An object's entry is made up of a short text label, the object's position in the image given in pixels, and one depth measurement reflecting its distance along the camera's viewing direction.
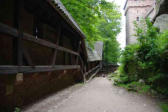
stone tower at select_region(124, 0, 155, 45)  24.53
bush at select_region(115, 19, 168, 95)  4.16
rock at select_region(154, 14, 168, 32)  6.90
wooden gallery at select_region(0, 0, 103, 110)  2.74
